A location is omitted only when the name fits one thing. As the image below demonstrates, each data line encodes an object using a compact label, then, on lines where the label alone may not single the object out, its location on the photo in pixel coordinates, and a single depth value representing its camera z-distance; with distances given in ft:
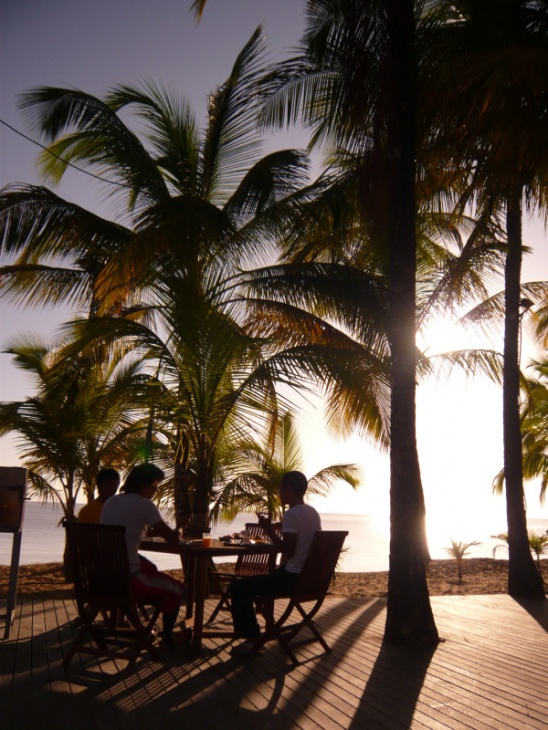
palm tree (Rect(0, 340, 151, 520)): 31.89
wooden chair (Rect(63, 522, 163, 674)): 15.69
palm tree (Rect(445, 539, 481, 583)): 41.87
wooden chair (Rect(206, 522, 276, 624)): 22.56
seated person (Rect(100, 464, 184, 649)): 17.06
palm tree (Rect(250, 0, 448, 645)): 21.63
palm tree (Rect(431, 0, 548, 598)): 21.85
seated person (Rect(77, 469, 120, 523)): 21.95
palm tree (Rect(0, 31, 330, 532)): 28.96
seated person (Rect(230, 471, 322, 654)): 18.19
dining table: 18.12
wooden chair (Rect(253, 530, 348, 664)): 17.46
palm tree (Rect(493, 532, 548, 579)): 46.54
